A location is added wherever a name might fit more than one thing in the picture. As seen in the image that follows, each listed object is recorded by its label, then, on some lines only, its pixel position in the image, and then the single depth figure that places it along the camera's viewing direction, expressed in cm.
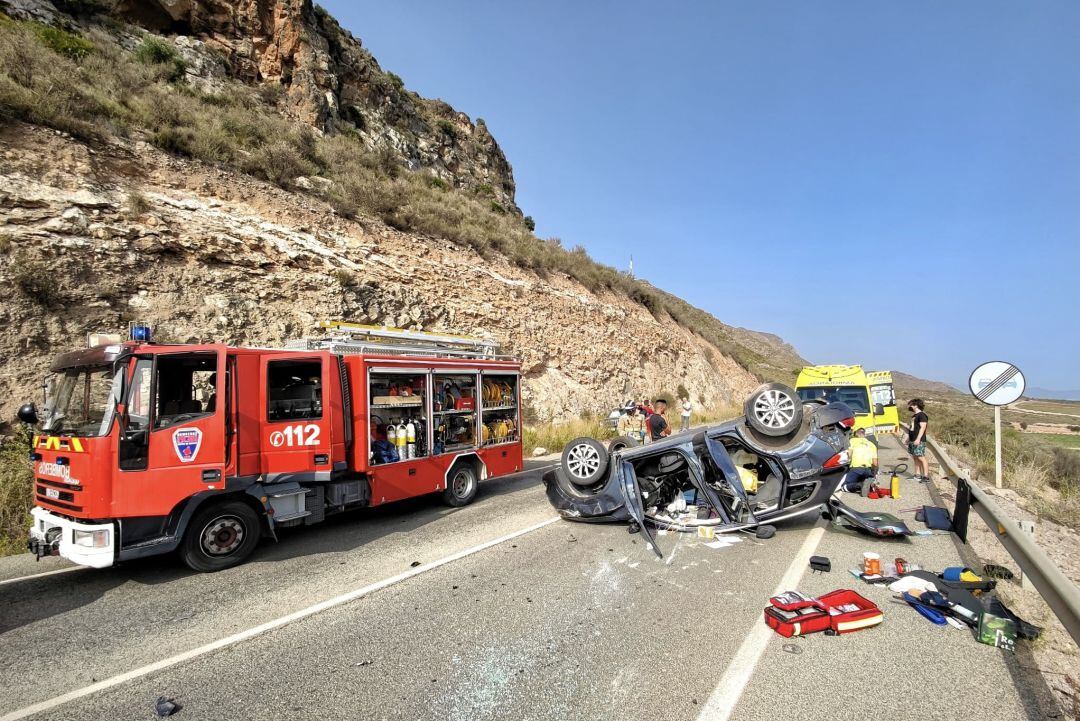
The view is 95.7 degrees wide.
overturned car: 600
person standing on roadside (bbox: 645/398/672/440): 966
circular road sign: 765
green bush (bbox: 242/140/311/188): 1445
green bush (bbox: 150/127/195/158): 1256
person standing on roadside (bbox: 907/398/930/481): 1016
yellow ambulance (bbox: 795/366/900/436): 1283
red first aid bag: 367
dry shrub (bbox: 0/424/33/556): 604
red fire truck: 479
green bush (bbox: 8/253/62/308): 866
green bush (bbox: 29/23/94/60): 1404
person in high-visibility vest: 808
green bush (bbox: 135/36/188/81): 1678
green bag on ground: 344
